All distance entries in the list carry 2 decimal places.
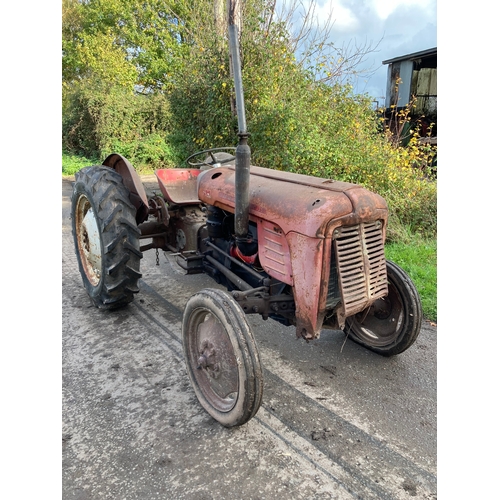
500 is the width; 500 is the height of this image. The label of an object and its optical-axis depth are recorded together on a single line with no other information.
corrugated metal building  12.31
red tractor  2.08
